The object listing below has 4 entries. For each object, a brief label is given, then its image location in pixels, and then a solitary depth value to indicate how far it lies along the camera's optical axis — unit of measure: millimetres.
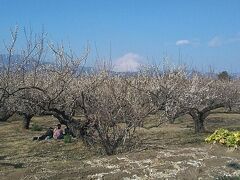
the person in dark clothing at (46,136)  12385
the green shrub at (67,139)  11484
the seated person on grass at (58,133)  12229
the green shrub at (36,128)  15776
